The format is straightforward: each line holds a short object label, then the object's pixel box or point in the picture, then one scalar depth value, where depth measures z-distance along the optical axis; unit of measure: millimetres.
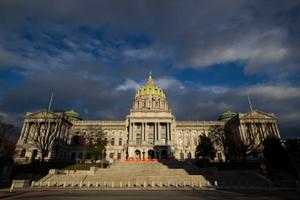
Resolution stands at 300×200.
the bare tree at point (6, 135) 43094
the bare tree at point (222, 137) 46553
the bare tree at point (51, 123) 63156
